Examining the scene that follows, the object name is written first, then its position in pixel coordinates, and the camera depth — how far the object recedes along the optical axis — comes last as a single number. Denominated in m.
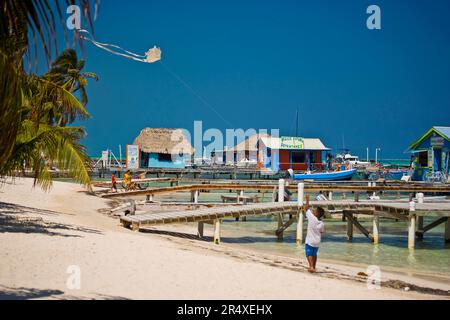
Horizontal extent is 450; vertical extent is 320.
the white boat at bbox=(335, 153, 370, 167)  83.86
